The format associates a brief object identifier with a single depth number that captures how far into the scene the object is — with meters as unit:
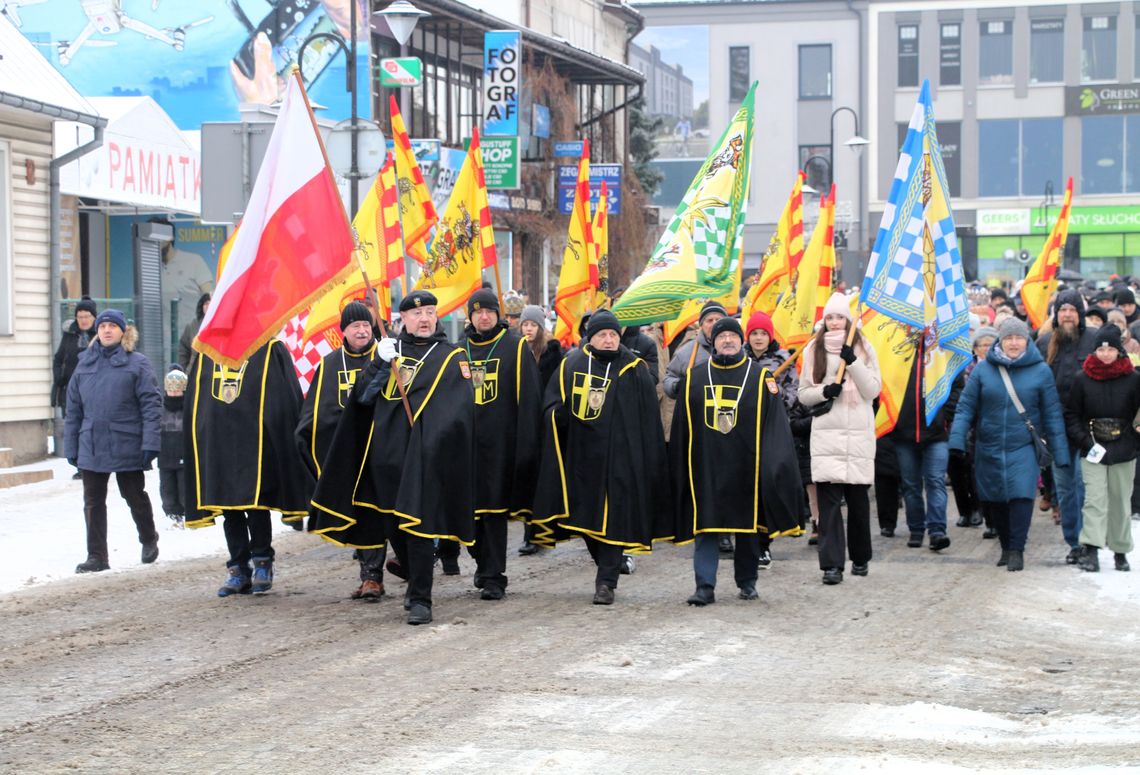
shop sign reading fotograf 36.84
